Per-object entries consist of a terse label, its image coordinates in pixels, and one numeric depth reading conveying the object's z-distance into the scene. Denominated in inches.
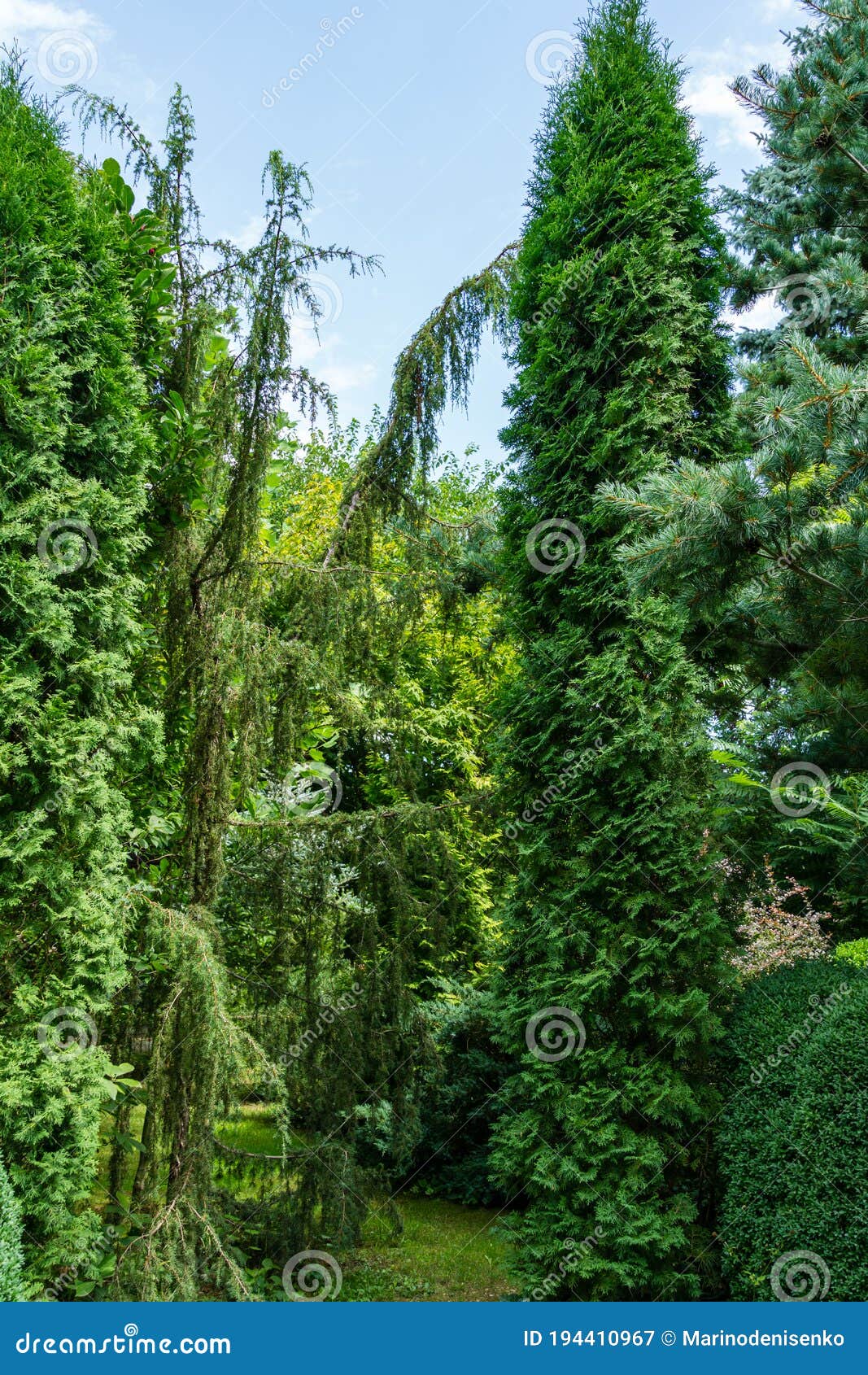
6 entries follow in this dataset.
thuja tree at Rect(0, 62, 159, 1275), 144.9
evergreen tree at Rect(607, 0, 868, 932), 155.9
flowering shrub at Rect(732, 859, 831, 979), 217.3
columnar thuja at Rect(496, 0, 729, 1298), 176.9
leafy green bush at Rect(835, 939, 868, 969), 183.9
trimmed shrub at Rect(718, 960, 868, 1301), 154.1
